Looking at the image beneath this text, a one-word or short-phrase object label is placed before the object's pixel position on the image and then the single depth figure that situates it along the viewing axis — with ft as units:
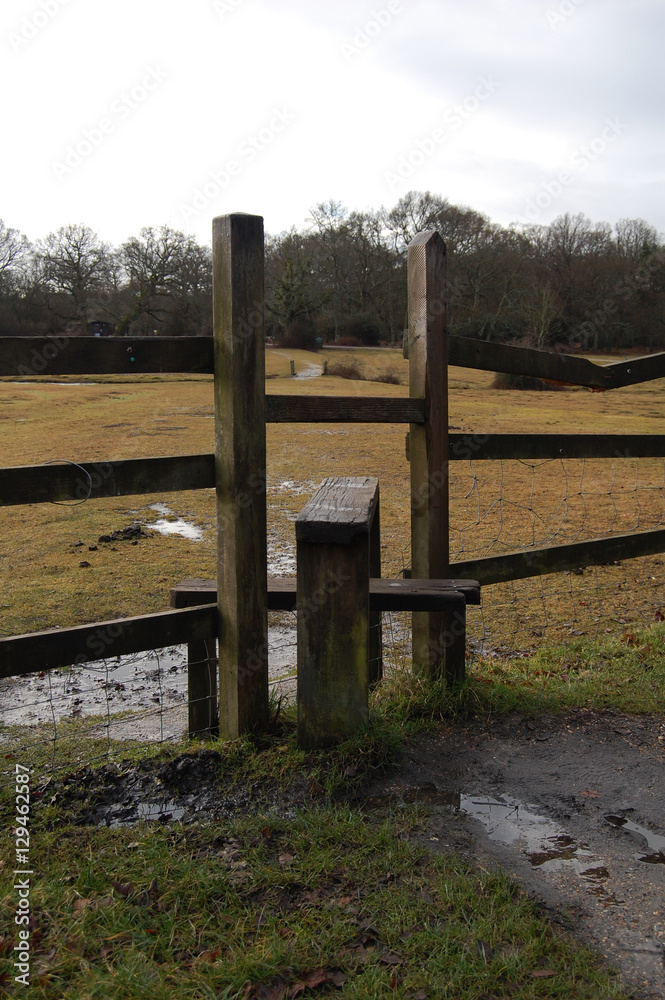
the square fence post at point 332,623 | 10.19
